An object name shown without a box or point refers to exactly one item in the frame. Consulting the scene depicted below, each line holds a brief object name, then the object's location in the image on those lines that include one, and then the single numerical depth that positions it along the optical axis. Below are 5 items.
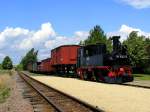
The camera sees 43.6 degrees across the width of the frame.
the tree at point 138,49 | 30.10
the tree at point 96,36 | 38.15
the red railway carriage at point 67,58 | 23.11
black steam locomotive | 14.21
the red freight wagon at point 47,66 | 30.46
